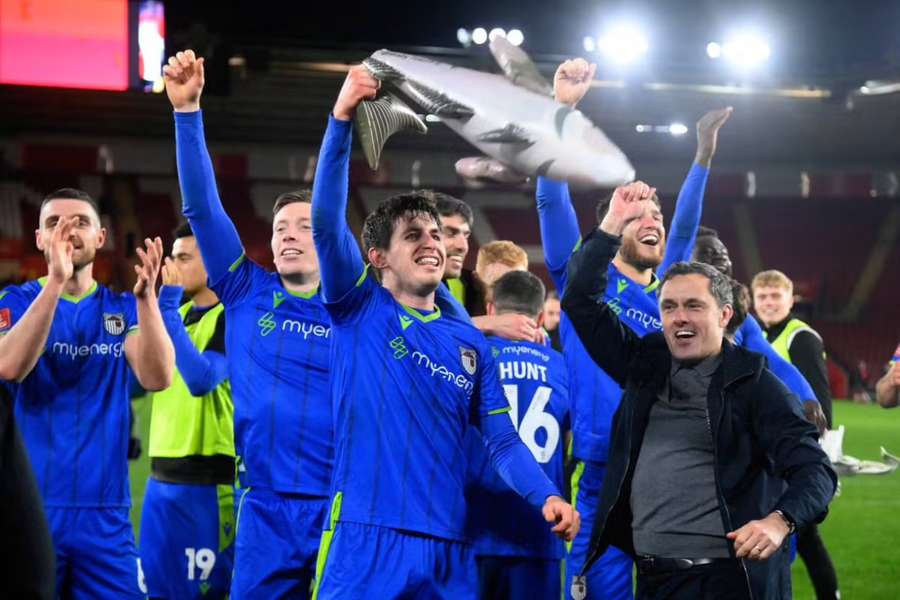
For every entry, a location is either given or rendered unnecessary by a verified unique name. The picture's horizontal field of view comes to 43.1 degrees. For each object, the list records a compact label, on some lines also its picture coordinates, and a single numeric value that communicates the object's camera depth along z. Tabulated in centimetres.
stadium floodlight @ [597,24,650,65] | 2420
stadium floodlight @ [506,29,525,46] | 2454
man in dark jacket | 365
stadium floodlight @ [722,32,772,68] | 2470
